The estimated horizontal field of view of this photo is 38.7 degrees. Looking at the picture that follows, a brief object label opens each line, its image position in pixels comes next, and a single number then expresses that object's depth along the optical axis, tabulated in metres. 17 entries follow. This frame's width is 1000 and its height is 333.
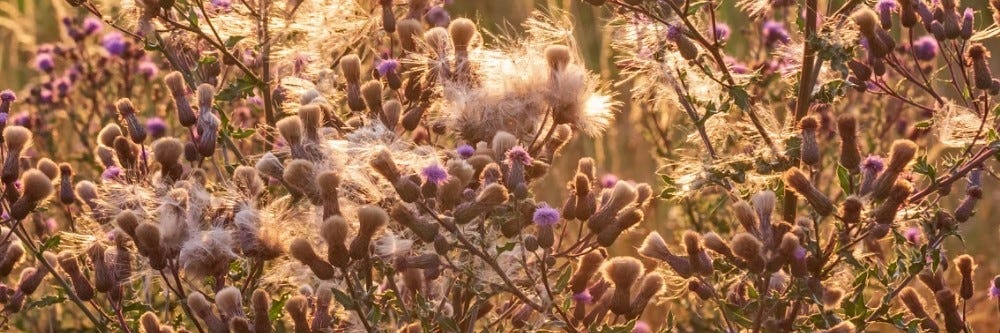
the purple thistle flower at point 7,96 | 3.92
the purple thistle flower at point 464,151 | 3.26
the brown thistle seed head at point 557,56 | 3.34
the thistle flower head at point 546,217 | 3.00
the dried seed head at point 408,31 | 3.67
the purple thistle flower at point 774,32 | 5.47
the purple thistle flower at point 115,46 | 5.62
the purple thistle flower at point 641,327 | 4.52
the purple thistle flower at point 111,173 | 3.63
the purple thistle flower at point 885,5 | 3.69
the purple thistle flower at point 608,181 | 3.92
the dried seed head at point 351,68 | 3.50
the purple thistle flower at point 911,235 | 4.34
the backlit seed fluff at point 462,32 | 3.52
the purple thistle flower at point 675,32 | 3.35
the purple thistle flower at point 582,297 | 3.27
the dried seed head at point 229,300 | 2.97
